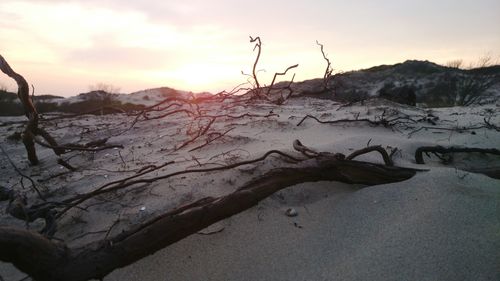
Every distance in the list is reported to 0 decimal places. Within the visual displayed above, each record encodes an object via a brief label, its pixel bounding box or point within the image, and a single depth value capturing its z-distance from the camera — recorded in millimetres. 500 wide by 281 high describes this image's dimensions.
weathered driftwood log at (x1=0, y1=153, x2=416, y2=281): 1232
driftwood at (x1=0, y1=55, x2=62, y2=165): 3172
